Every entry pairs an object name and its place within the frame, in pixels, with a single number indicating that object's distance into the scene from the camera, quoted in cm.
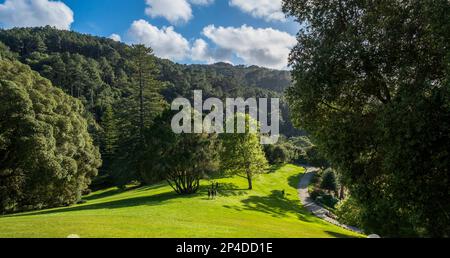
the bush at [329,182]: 6931
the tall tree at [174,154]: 3994
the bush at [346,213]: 2933
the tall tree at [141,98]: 7431
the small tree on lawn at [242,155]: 5322
